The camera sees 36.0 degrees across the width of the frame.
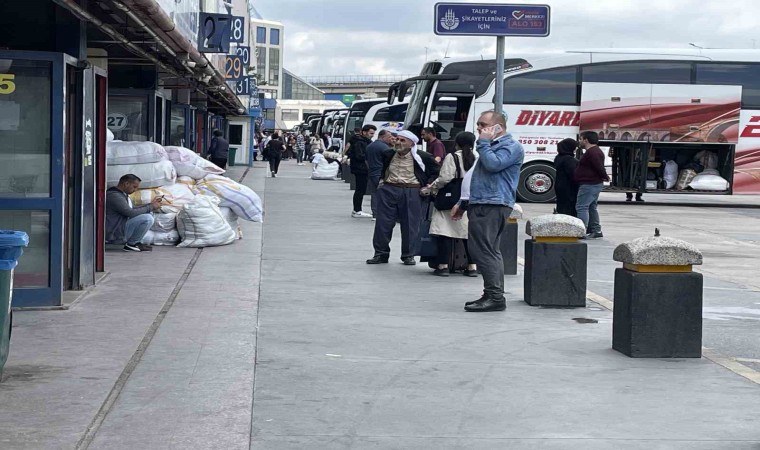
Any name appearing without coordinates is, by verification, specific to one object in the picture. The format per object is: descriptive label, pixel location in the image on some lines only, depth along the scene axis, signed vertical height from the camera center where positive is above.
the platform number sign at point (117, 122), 17.83 +0.38
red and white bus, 28.95 +1.33
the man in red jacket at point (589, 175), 17.19 -0.23
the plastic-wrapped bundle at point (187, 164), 16.19 -0.21
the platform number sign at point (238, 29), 29.83 +3.19
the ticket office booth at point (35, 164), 9.21 -0.16
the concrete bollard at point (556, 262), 10.56 -0.93
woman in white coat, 12.43 -0.67
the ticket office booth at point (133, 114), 17.91 +0.51
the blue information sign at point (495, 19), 13.61 +1.61
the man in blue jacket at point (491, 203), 10.02 -0.40
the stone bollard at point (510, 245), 12.98 -0.98
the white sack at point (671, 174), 29.53 -0.31
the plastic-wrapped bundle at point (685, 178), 29.52 -0.40
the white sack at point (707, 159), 29.77 +0.09
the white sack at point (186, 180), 16.08 -0.43
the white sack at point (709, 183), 29.45 -0.51
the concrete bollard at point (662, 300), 8.10 -0.96
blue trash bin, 6.50 -0.70
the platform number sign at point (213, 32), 17.80 +1.82
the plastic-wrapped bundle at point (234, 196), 16.06 -0.64
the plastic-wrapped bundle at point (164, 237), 15.14 -1.15
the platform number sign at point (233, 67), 30.44 +2.21
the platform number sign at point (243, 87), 34.66 +1.96
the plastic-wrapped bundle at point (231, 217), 16.16 -0.94
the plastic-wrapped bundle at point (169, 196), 14.80 -0.62
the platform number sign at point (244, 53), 33.47 +2.87
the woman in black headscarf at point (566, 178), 17.12 -0.28
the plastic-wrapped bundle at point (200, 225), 14.95 -0.98
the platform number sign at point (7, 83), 9.21 +0.48
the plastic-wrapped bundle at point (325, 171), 39.69 -0.63
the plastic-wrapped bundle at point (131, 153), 14.50 -0.07
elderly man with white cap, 13.34 -0.37
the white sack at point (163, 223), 15.22 -0.98
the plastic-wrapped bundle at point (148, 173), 14.52 -0.32
